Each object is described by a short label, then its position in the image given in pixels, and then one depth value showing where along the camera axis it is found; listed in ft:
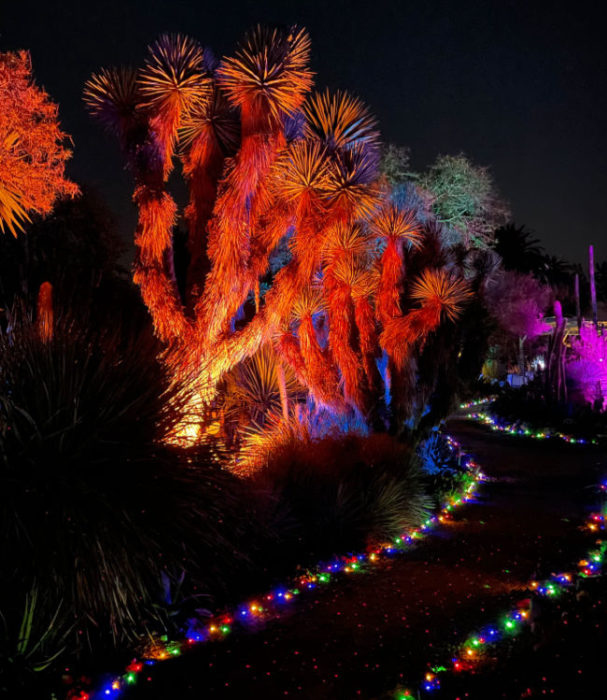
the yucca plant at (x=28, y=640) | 12.53
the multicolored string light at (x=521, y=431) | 55.67
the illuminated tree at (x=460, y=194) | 91.56
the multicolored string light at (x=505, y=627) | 13.39
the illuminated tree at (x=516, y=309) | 115.44
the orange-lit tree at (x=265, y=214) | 28.94
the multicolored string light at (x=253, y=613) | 13.47
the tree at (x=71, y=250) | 68.33
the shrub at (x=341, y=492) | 23.16
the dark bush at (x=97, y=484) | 13.06
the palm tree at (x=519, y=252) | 177.37
